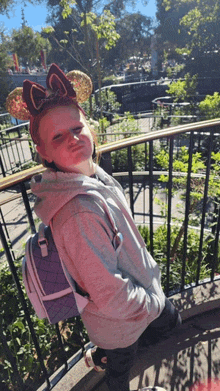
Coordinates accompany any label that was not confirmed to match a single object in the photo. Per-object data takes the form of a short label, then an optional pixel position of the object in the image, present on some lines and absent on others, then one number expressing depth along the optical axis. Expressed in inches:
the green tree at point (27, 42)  1253.7
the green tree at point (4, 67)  987.9
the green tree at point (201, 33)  427.5
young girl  41.1
